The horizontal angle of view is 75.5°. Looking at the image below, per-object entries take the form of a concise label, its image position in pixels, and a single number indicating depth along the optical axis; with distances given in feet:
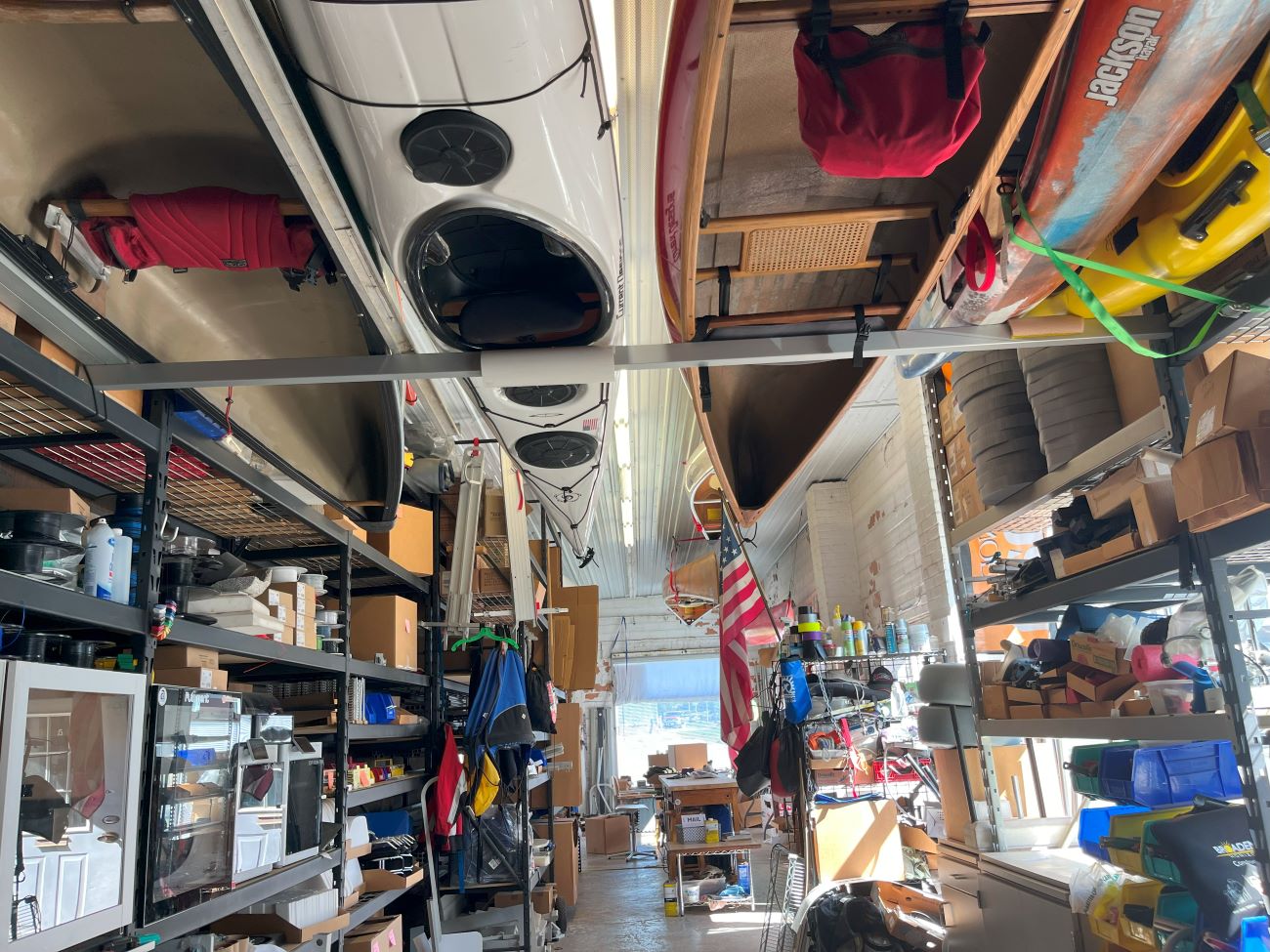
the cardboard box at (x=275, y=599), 9.43
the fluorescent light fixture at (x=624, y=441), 20.26
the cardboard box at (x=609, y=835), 37.35
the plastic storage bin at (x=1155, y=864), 7.15
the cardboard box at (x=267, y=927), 9.57
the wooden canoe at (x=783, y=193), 4.99
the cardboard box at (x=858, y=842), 15.69
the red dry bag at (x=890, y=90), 4.94
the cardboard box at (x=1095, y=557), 7.89
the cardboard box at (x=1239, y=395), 6.17
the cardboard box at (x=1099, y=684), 8.33
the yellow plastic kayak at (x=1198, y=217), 5.57
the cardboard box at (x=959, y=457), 11.59
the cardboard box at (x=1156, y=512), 7.34
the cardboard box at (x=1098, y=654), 8.46
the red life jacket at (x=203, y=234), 6.51
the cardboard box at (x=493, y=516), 15.71
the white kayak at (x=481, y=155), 5.36
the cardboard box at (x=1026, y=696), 9.82
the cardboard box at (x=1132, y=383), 8.55
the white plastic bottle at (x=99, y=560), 6.61
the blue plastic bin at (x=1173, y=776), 8.16
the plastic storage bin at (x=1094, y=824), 9.67
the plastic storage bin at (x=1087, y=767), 8.87
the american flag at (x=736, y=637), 16.33
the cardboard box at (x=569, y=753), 24.00
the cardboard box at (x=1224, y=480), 6.01
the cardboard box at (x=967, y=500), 11.34
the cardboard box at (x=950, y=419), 11.87
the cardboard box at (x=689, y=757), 38.73
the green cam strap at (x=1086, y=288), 6.00
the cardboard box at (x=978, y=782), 11.83
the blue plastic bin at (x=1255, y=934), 6.48
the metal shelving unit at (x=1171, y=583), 6.41
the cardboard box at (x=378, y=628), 13.43
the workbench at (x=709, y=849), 23.07
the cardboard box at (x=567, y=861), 24.52
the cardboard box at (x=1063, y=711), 9.01
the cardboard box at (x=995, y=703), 10.64
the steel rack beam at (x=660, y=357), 7.18
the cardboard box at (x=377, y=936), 11.76
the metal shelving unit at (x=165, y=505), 6.34
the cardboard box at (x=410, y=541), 14.06
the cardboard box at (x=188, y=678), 7.88
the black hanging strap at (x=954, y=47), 4.77
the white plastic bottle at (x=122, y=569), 6.91
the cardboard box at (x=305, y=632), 10.05
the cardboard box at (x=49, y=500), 6.61
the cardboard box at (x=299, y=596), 9.98
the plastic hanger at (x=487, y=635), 15.84
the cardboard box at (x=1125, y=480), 7.61
